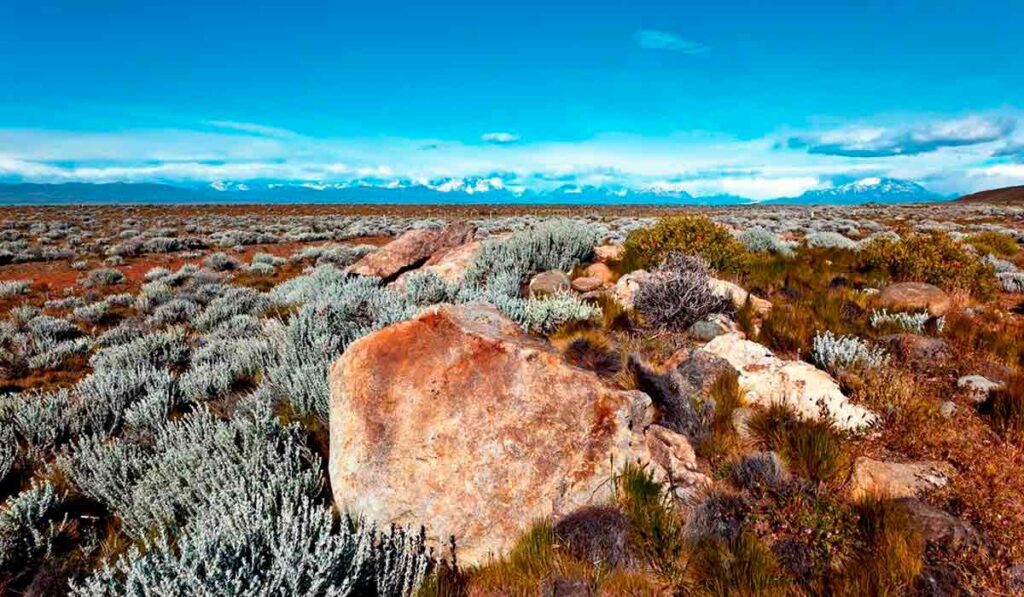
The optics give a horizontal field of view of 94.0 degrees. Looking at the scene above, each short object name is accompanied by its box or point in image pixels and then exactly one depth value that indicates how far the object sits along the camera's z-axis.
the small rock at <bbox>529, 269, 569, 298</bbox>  8.98
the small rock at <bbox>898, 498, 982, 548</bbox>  2.85
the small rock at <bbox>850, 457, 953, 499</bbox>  3.28
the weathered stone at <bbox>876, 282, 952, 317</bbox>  7.13
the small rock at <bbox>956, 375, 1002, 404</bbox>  4.36
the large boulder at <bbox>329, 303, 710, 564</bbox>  3.38
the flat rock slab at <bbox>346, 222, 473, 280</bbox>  13.23
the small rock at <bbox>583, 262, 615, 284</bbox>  10.60
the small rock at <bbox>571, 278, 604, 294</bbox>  9.59
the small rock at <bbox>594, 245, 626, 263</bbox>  12.43
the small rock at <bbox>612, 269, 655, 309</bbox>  7.70
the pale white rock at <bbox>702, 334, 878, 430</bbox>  4.08
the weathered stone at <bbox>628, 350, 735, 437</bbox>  4.13
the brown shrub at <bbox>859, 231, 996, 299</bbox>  8.54
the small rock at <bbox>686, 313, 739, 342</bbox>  6.24
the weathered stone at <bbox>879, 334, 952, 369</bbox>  5.13
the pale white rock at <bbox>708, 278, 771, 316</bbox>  7.40
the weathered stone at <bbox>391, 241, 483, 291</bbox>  11.12
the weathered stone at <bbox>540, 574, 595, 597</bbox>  2.79
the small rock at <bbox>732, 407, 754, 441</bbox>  4.07
